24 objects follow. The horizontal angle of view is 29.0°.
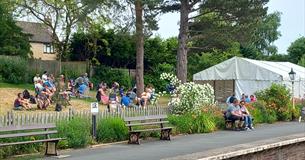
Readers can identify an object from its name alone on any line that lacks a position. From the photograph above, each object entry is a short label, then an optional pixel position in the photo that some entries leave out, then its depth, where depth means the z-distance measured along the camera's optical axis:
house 76.25
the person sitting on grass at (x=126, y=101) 29.44
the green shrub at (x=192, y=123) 22.67
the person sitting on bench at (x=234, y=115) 24.78
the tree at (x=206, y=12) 36.94
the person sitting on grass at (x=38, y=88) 30.13
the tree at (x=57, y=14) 49.56
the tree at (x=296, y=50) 77.25
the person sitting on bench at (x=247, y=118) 24.98
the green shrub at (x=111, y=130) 19.17
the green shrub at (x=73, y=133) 17.53
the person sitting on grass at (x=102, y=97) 32.35
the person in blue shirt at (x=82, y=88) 36.63
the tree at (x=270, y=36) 93.97
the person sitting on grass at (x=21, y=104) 27.77
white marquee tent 39.34
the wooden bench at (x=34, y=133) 15.30
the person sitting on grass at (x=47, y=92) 29.67
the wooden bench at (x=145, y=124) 19.12
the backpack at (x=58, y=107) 28.30
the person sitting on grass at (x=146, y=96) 30.34
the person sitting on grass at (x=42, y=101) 28.47
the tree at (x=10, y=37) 47.41
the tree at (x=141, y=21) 35.16
